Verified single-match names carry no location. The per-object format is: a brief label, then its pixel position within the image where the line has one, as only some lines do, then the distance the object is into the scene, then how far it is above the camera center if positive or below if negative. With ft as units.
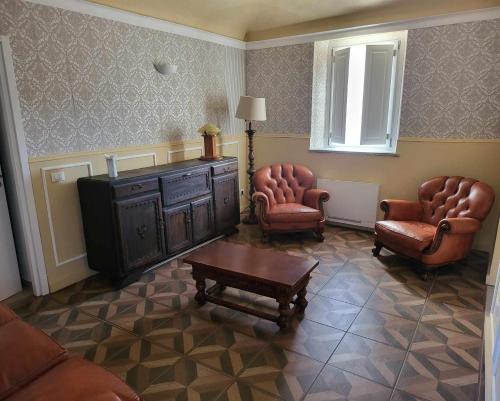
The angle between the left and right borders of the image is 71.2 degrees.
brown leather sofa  4.08 -3.09
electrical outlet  9.41 -1.46
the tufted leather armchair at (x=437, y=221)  10.28 -3.25
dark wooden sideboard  9.60 -2.78
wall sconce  11.91 +1.74
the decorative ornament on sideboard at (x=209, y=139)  13.18 -0.73
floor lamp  13.92 +0.39
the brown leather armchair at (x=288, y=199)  13.21 -3.18
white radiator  14.15 -3.43
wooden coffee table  7.82 -3.46
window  13.17 +1.02
